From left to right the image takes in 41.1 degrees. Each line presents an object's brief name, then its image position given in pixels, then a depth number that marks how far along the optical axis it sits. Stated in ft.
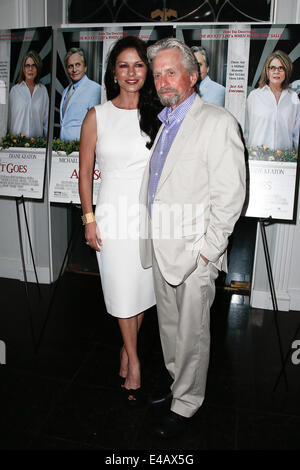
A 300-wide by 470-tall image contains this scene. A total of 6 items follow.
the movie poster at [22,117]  8.90
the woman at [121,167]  6.01
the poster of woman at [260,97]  7.75
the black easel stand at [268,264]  7.15
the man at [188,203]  5.04
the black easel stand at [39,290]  8.09
